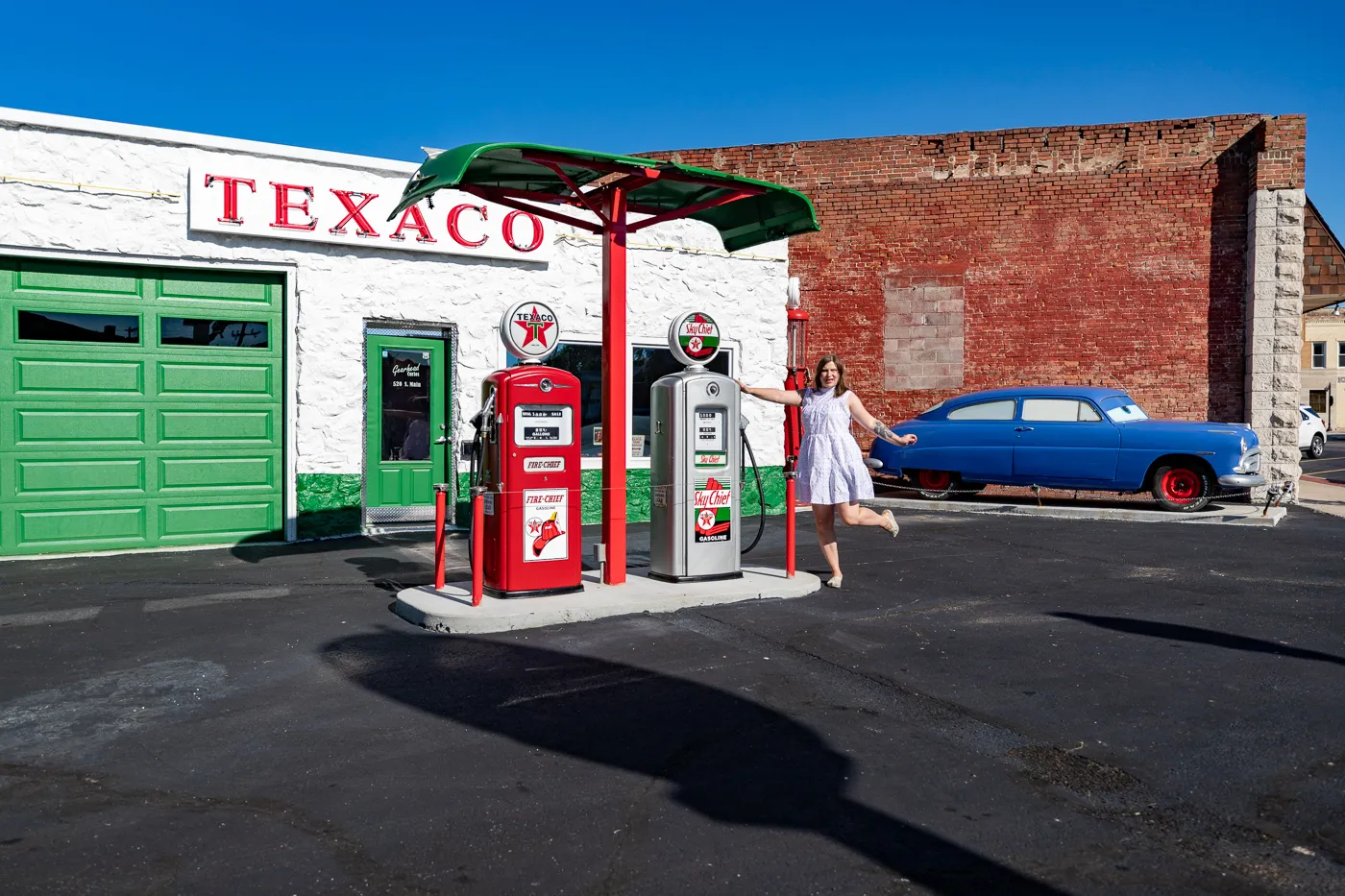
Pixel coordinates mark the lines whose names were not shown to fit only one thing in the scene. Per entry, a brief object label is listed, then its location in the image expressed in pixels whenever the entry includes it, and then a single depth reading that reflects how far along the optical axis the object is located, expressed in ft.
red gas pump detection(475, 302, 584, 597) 24.49
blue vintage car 44.19
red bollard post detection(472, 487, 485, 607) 23.54
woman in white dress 27.02
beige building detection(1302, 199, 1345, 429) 179.01
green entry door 38.47
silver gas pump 26.66
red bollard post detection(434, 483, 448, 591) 24.35
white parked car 97.71
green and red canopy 24.19
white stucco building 33.19
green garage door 33.27
